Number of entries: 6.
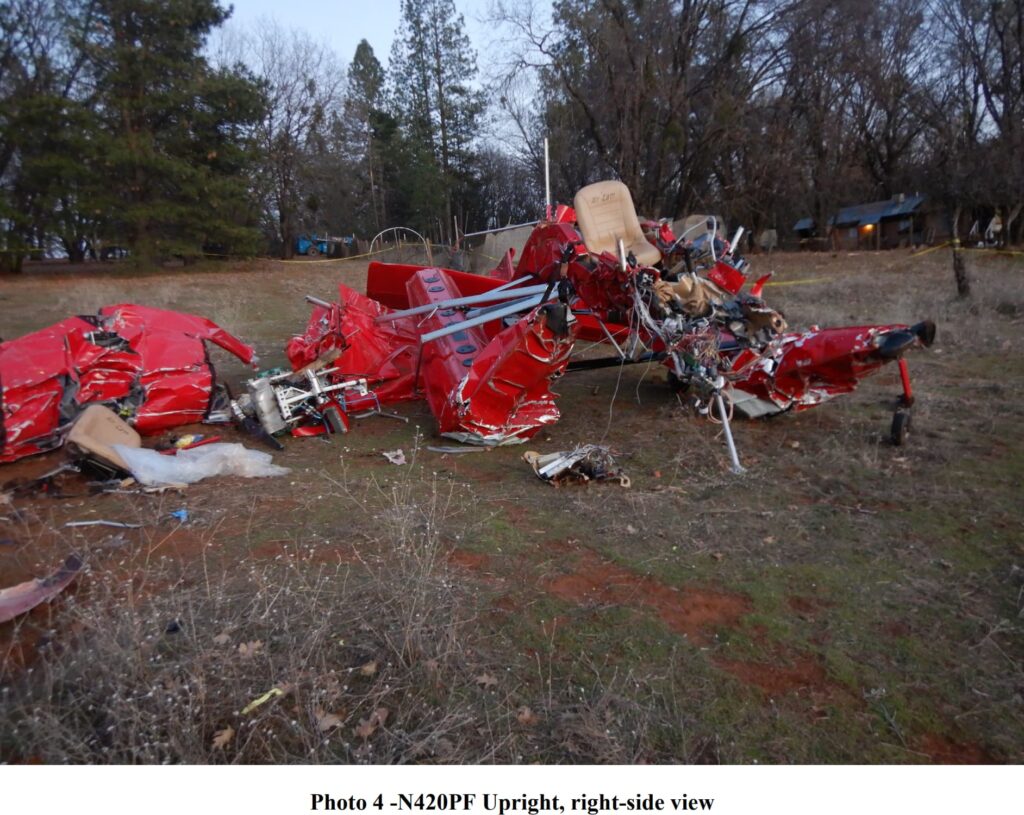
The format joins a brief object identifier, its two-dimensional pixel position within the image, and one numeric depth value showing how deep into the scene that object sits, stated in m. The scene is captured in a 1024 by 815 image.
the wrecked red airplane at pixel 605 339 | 5.66
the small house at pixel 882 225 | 38.22
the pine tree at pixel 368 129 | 38.75
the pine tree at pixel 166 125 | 21.97
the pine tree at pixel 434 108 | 37.09
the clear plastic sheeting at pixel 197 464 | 5.32
